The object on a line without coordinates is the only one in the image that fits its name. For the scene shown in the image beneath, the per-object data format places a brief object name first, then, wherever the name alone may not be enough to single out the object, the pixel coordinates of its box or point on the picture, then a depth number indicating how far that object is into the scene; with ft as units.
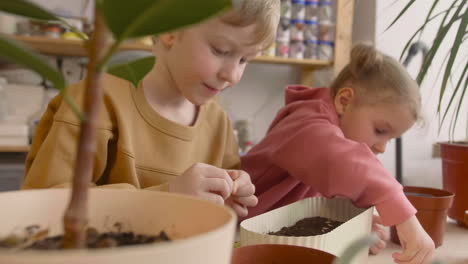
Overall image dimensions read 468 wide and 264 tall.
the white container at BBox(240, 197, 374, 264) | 1.61
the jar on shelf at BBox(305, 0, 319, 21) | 7.27
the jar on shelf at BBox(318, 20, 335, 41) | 7.29
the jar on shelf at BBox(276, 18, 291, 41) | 7.11
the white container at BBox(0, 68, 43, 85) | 6.61
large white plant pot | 0.77
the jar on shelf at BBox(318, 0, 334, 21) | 7.27
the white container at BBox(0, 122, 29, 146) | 6.13
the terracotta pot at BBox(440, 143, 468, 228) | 2.90
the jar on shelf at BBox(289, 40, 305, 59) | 7.27
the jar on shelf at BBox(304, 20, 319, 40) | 7.27
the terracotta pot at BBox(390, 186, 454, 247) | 2.45
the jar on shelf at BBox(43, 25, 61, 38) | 6.27
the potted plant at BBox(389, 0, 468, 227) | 2.66
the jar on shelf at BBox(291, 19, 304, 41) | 7.19
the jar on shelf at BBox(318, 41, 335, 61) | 7.39
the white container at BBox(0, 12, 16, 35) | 6.06
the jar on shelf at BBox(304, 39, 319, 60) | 7.36
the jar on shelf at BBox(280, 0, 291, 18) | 7.02
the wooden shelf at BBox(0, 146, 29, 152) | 6.06
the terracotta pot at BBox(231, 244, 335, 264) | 1.39
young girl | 2.31
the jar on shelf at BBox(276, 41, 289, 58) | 7.18
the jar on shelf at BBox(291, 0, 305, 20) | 7.13
